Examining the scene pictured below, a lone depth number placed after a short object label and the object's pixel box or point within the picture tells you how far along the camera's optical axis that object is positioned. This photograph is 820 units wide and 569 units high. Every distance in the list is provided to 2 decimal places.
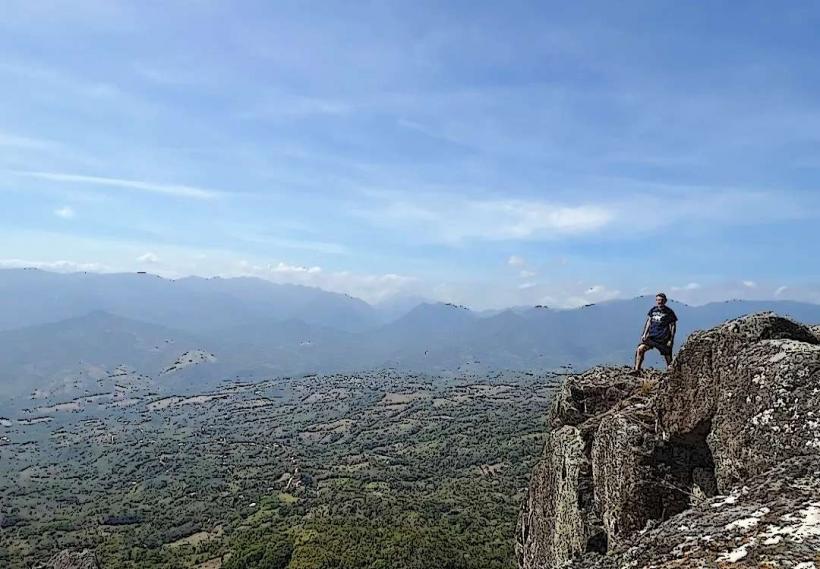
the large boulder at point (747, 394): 10.55
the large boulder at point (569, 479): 17.77
